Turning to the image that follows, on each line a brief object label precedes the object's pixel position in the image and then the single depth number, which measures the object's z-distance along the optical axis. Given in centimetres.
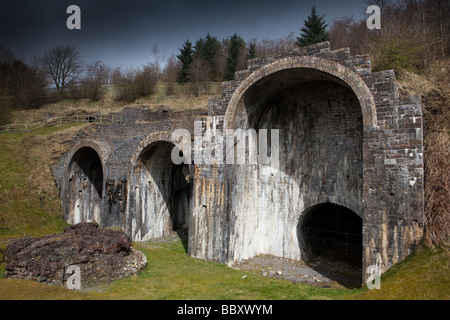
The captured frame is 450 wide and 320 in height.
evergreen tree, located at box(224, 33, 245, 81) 3334
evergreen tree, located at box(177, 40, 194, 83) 3556
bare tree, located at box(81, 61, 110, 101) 3750
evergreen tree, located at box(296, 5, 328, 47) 2519
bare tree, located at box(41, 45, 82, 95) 3784
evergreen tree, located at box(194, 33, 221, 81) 3603
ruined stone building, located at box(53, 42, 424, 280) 808
